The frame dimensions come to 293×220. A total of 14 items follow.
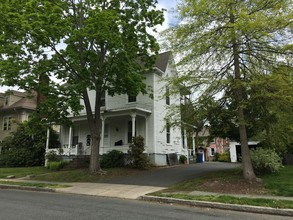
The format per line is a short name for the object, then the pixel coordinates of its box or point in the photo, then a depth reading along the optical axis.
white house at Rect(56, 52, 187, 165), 17.55
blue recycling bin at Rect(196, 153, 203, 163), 24.29
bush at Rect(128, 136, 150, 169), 15.43
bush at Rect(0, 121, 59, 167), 21.24
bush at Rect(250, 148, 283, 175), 11.18
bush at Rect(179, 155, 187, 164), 20.58
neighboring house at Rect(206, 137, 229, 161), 38.48
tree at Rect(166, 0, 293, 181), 9.12
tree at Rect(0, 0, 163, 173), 10.99
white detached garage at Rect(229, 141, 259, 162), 29.51
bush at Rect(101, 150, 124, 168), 16.41
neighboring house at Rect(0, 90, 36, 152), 25.71
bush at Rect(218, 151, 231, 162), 30.99
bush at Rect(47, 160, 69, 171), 16.81
